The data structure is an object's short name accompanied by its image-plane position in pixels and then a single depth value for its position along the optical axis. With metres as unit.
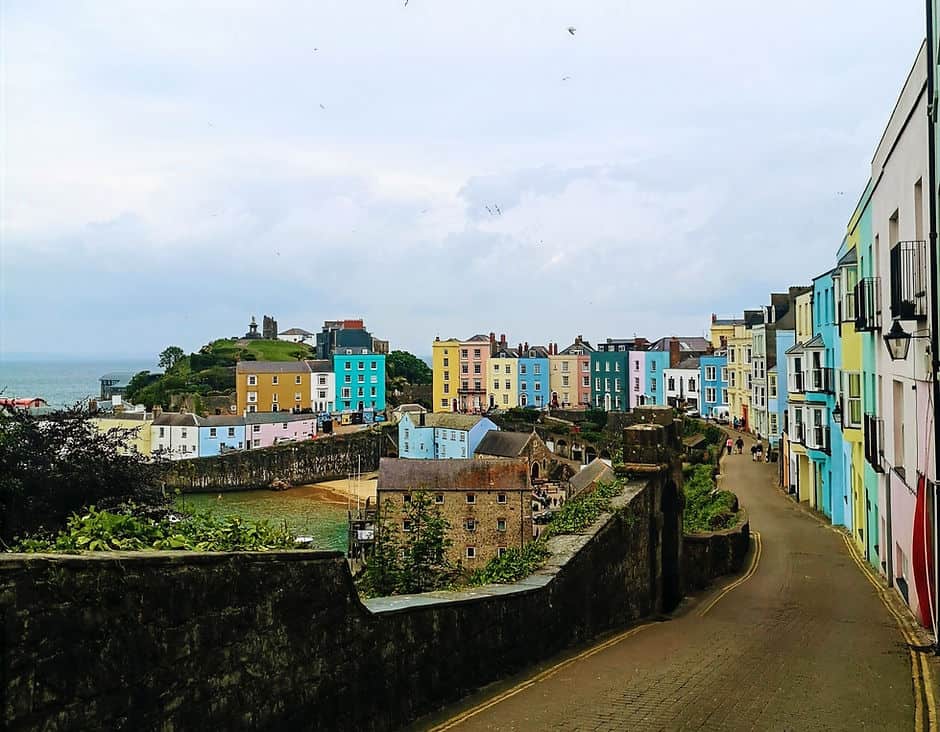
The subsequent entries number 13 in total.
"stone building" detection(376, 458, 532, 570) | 41.78
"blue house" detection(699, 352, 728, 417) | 80.88
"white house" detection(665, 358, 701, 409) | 88.25
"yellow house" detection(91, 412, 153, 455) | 79.55
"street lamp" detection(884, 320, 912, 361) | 13.70
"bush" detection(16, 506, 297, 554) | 5.50
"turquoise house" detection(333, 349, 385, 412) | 103.88
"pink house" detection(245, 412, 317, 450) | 87.25
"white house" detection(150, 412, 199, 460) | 81.56
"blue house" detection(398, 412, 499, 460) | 71.12
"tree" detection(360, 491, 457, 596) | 10.53
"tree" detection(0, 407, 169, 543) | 15.74
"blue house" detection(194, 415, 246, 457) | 82.81
